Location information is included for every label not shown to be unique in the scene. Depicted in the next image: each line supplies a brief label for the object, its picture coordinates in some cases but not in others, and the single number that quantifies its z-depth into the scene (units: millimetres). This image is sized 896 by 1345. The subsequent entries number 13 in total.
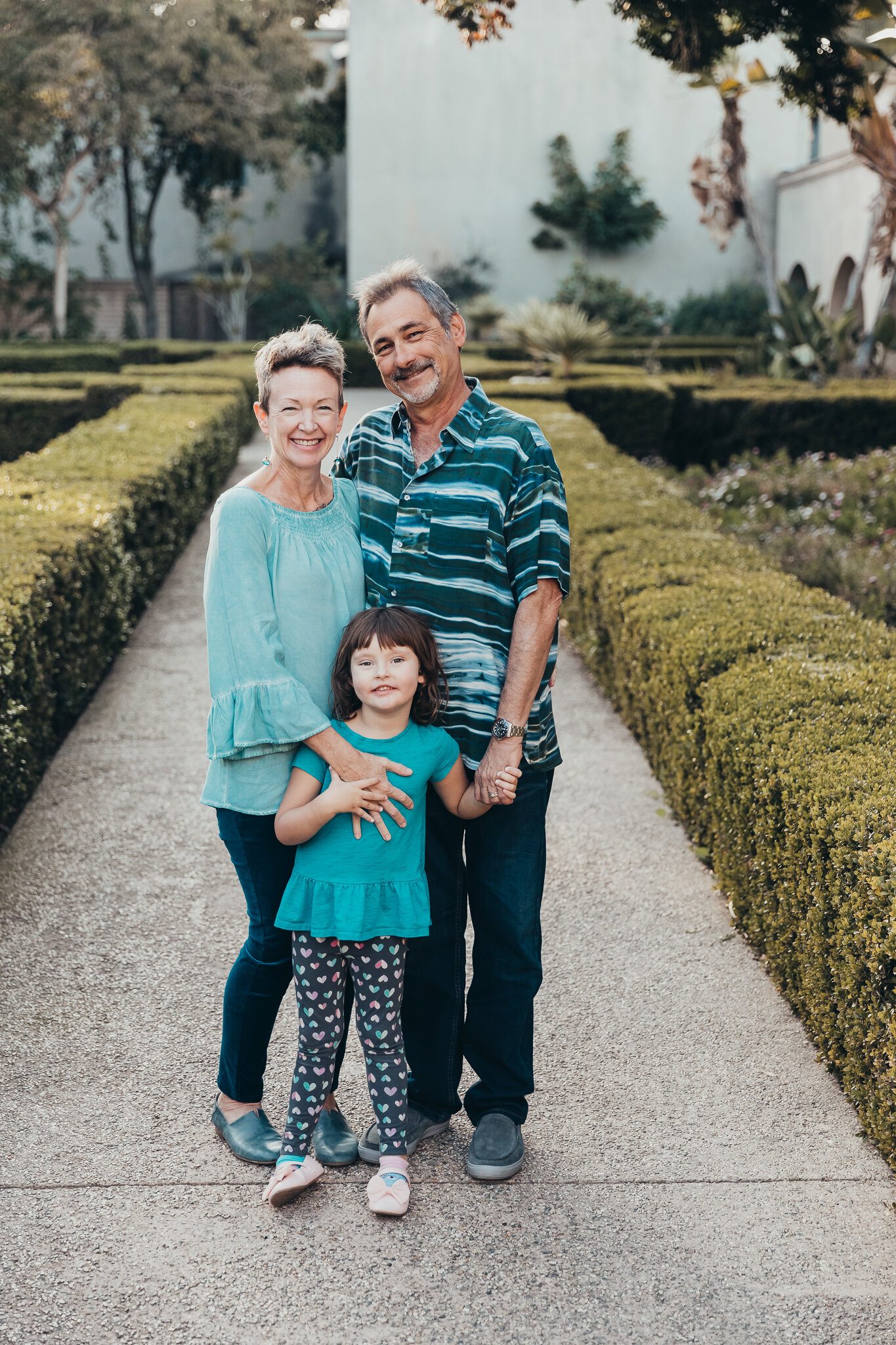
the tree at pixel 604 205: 26328
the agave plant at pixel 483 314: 24031
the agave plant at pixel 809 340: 14523
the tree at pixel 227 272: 27781
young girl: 2279
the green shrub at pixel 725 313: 26031
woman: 2246
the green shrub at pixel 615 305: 26531
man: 2379
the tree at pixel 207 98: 24500
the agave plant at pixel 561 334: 16328
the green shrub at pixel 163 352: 21500
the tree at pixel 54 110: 22812
